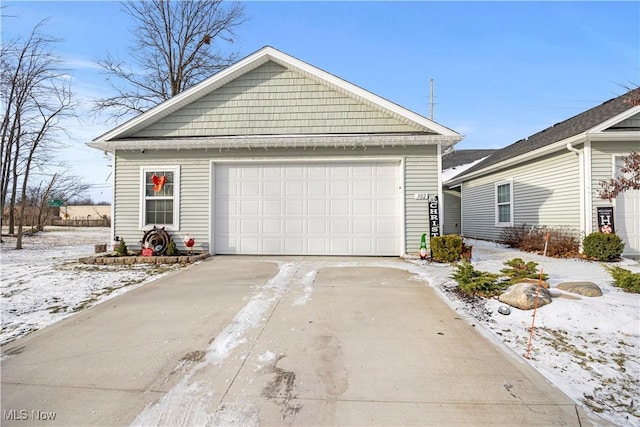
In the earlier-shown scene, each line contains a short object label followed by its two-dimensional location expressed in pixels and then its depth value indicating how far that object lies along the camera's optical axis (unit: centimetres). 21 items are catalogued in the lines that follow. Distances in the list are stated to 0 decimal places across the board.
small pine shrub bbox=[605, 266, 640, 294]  451
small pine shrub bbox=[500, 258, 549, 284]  487
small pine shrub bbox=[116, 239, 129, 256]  784
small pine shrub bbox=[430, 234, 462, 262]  718
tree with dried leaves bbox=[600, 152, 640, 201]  417
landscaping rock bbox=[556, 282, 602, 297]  432
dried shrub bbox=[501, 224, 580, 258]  834
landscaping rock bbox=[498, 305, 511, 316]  388
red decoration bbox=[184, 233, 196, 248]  791
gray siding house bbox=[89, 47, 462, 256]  811
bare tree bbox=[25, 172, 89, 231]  1895
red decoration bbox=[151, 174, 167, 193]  845
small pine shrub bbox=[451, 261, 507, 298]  460
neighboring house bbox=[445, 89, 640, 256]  805
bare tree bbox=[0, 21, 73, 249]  1243
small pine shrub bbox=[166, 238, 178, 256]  773
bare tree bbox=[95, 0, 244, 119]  1636
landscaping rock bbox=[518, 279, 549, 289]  440
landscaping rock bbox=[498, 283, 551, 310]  396
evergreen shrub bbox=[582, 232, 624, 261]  744
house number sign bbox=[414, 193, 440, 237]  783
